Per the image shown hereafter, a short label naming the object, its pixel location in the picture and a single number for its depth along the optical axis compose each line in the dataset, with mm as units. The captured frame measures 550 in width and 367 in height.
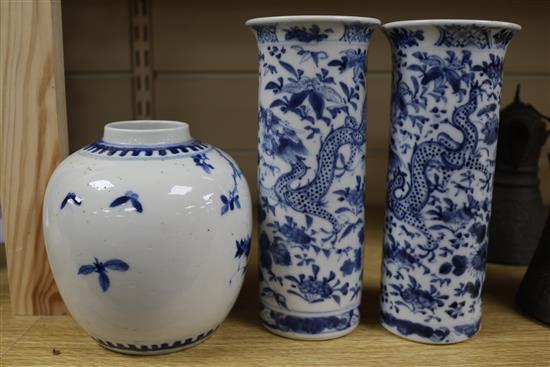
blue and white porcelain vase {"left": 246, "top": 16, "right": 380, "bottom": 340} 589
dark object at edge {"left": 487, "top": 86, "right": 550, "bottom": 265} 827
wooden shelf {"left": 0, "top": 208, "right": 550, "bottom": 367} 602
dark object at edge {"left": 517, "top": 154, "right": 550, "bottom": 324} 673
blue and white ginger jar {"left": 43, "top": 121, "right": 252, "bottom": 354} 535
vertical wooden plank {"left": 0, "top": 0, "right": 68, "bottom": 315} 629
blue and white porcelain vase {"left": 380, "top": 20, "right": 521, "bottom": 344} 581
